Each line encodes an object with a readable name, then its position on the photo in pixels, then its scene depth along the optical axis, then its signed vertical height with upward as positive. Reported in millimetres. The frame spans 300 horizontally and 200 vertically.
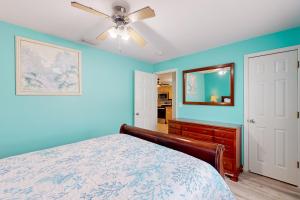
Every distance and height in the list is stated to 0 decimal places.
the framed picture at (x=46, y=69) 2174 +508
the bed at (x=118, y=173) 912 -584
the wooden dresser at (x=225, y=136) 2312 -671
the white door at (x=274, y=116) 2166 -283
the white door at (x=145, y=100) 3652 -39
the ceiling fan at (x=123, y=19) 1406 +867
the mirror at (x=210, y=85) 2822 +284
